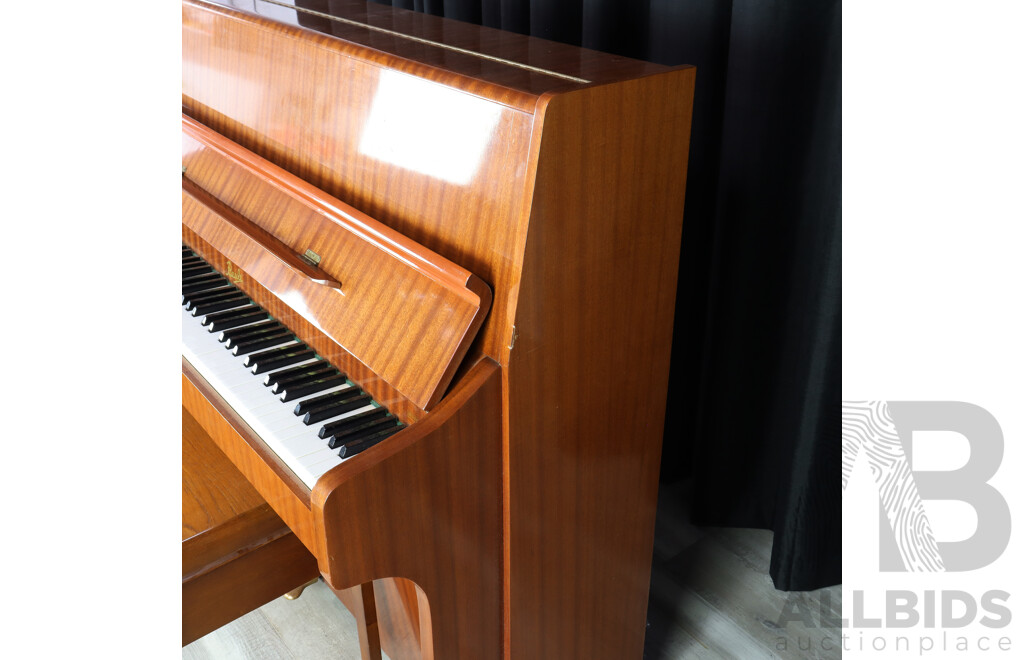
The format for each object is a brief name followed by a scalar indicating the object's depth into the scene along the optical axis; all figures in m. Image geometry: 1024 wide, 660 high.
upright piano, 0.96
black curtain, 1.43
